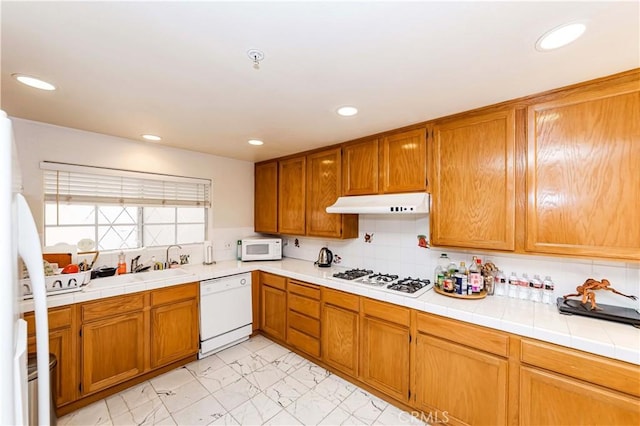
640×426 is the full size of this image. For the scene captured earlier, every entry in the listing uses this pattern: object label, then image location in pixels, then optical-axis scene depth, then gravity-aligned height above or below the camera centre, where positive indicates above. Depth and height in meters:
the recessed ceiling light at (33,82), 1.49 +0.78
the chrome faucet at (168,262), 2.96 -0.56
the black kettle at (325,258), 3.09 -0.54
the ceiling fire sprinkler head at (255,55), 1.25 +0.77
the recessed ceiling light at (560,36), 1.10 +0.77
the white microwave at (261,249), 3.43 -0.48
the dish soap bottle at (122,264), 2.63 -0.51
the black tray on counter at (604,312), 1.47 -0.59
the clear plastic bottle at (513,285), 1.96 -0.55
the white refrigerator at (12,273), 0.55 -0.14
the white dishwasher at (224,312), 2.74 -1.09
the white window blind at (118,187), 2.35 +0.27
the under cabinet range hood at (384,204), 2.11 +0.08
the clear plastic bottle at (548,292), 1.84 -0.57
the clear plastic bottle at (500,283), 2.03 -0.56
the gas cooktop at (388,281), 2.14 -0.63
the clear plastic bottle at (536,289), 1.88 -0.56
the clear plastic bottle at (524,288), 1.92 -0.56
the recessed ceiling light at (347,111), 1.93 +0.76
